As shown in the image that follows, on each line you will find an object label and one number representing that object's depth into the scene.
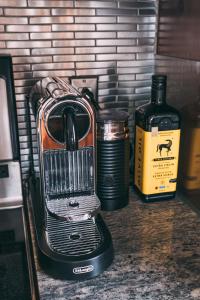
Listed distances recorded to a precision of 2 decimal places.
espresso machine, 0.69
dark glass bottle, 0.92
